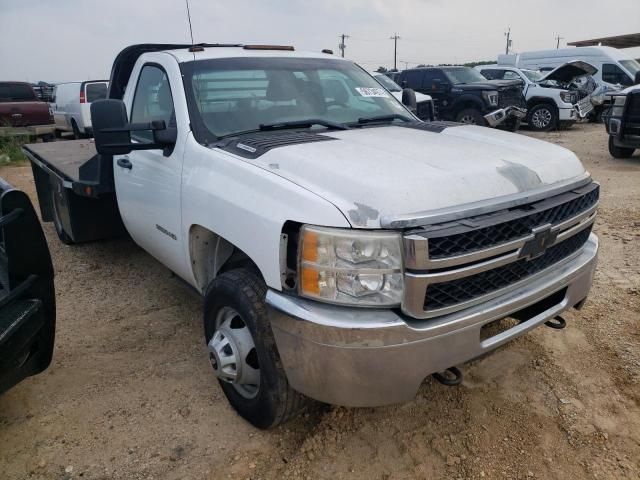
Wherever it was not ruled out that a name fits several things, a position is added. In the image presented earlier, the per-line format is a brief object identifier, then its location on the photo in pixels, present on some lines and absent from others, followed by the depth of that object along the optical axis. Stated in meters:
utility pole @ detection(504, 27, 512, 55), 69.40
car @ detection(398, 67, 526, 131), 12.92
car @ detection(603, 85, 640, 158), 8.94
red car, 13.18
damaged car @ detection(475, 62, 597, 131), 14.36
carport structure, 30.09
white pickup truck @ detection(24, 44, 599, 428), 2.04
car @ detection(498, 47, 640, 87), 17.34
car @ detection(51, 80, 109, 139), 13.13
